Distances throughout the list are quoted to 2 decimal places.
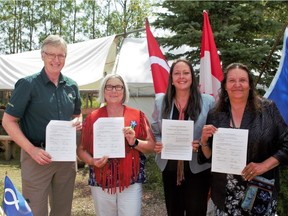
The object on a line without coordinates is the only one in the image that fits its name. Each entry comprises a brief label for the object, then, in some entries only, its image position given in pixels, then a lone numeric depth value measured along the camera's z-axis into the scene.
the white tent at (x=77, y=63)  8.60
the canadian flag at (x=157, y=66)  4.58
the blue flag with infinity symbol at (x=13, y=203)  2.15
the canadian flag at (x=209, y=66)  4.43
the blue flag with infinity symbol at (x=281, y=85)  3.87
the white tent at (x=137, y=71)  8.96
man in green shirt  2.84
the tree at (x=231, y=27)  6.25
